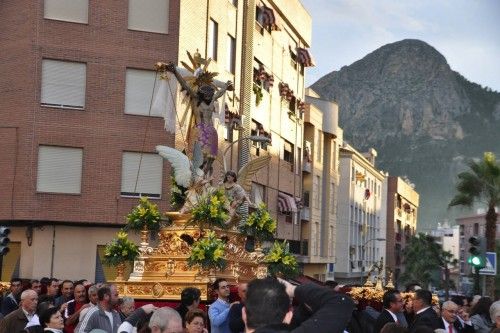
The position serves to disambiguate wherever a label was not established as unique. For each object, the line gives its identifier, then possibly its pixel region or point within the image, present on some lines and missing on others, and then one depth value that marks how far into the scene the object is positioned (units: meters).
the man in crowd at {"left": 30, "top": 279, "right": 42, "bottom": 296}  17.58
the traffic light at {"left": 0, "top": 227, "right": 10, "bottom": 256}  22.78
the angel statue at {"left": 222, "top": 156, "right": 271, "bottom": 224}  15.73
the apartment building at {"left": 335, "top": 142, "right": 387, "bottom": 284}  75.81
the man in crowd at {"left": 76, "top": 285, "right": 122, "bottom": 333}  11.68
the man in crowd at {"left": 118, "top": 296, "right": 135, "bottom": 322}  12.69
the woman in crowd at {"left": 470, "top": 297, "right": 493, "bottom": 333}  14.97
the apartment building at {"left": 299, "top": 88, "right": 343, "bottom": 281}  57.34
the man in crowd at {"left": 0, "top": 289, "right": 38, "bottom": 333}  11.70
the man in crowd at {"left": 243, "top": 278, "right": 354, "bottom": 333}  5.09
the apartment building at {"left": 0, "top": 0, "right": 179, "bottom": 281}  32.59
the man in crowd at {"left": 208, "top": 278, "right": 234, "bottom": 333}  11.44
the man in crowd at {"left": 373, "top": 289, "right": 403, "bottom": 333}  13.27
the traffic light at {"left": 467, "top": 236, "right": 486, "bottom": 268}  23.69
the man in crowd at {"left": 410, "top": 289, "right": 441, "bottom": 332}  12.33
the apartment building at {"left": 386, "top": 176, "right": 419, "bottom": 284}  102.44
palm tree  48.25
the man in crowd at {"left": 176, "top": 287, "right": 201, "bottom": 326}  11.38
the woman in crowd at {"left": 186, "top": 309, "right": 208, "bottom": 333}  9.00
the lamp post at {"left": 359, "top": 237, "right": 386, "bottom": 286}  81.47
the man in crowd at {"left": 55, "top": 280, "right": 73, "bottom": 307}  16.15
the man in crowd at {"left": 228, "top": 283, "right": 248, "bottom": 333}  10.53
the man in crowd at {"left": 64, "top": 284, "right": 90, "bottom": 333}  14.62
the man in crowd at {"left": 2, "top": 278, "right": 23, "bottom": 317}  16.16
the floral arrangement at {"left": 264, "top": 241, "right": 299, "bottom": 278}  16.00
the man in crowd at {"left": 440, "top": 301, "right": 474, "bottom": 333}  12.93
